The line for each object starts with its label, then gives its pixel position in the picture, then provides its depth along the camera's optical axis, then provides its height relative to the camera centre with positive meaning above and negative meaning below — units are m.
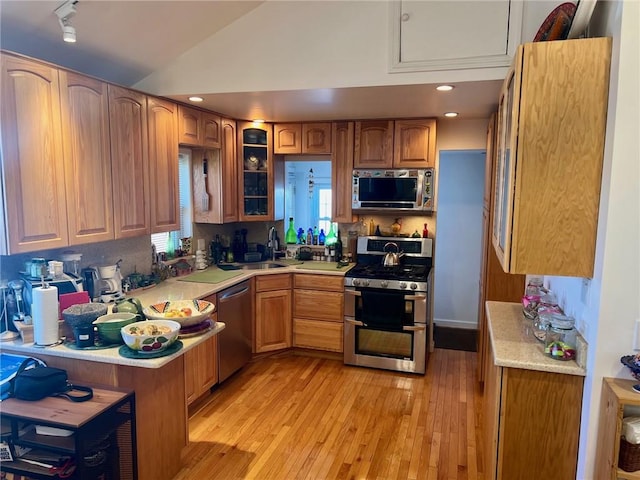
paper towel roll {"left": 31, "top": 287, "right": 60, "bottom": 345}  2.17 -0.60
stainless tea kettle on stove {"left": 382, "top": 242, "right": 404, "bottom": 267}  4.31 -0.58
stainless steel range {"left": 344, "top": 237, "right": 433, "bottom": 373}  3.91 -1.08
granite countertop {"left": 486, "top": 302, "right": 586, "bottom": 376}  1.89 -0.70
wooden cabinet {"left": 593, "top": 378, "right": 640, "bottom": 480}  1.59 -0.83
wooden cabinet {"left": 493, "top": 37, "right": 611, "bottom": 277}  1.77 +0.19
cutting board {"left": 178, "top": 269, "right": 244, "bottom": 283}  3.69 -0.70
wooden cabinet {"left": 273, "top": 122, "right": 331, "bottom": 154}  4.38 +0.59
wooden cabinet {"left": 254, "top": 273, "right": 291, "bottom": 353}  4.16 -1.11
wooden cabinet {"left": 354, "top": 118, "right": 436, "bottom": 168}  4.09 +0.51
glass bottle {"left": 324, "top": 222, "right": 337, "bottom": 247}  4.69 -0.43
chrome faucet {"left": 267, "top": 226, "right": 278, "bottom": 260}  4.83 -0.50
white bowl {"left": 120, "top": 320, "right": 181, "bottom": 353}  2.07 -0.66
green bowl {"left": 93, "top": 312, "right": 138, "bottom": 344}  2.22 -0.67
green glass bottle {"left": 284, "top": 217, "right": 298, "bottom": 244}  4.88 -0.42
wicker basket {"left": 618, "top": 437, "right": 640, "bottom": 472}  1.57 -0.92
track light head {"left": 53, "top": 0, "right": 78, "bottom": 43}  2.17 +0.90
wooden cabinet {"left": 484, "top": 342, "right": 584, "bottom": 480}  1.91 -0.98
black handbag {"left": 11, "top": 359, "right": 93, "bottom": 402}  2.02 -0.88
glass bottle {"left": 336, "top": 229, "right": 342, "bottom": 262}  4.66 -0.56
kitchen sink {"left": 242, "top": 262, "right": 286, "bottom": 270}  4.40 -0.70
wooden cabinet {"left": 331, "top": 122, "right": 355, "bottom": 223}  4.31 +0.26
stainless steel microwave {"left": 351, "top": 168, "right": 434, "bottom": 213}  4.16 +0.08
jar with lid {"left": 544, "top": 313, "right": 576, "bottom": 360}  1.95 -0.63
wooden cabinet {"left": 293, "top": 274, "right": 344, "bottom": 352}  4.18 -1.09
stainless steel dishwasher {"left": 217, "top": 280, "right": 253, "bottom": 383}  3.58 -1.13
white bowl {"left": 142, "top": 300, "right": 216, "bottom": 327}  2.33 -0.63
